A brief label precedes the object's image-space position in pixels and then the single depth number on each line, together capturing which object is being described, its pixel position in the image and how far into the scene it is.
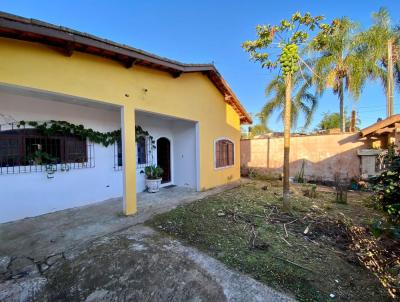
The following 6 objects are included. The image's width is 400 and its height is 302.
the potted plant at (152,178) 8.07
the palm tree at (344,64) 11.69
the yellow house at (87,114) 3.99
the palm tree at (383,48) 11.47
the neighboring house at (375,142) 8.75
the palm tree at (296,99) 14.53
